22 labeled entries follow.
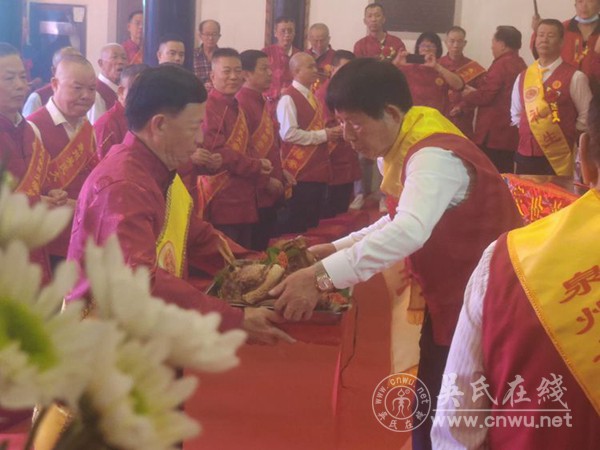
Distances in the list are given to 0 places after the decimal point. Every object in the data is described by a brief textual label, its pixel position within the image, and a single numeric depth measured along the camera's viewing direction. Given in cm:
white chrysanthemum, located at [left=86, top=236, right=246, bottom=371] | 44
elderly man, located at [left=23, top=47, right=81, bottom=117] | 455
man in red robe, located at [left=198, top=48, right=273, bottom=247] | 397
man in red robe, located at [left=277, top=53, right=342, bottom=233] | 534
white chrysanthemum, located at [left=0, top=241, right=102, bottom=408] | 42
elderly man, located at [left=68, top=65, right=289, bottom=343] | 157
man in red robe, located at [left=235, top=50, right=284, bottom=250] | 441
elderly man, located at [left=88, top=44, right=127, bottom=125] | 436
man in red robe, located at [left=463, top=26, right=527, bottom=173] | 654
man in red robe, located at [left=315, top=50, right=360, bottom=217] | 605
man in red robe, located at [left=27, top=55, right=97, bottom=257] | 309
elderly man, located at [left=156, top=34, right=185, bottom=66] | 428
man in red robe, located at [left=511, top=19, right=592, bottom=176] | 499
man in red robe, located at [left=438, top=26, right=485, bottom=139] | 702
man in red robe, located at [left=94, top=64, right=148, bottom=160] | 327
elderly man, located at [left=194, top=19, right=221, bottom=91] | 658
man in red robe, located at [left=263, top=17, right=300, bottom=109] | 677
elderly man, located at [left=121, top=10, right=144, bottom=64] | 677
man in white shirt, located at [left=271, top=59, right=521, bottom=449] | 170
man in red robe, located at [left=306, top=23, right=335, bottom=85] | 694
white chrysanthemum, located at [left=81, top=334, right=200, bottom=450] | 43
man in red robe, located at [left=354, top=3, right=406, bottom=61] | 735
